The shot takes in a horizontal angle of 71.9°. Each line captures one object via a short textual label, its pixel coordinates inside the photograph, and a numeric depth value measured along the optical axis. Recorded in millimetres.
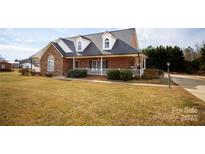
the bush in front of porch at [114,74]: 8153
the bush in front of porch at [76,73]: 8706
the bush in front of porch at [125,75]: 7886
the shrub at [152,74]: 8484
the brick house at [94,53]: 8889
